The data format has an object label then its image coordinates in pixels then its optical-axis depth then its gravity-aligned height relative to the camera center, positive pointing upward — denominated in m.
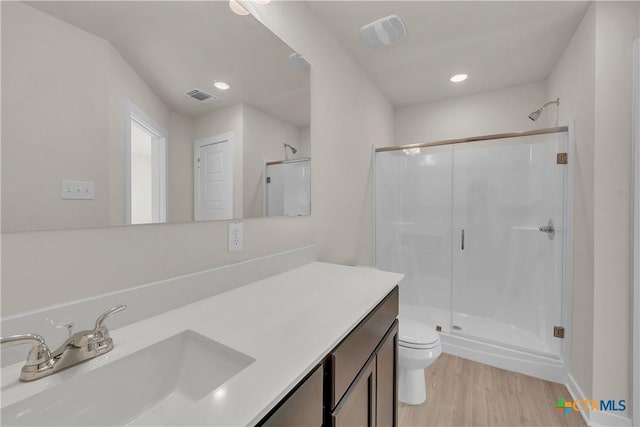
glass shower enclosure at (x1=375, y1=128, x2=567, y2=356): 2.06 -0.21
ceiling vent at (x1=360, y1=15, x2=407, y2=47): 1.73 +1.21
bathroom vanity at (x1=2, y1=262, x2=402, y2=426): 0.48 -0.33
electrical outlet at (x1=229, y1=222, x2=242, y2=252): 1.13 -0.11
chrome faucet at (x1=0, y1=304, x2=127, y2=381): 0.51 -0.29
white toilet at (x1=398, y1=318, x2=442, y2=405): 1.56 -0.86
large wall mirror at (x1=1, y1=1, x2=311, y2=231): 0.61 +0.30
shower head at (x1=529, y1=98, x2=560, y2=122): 2.24 +0.85
